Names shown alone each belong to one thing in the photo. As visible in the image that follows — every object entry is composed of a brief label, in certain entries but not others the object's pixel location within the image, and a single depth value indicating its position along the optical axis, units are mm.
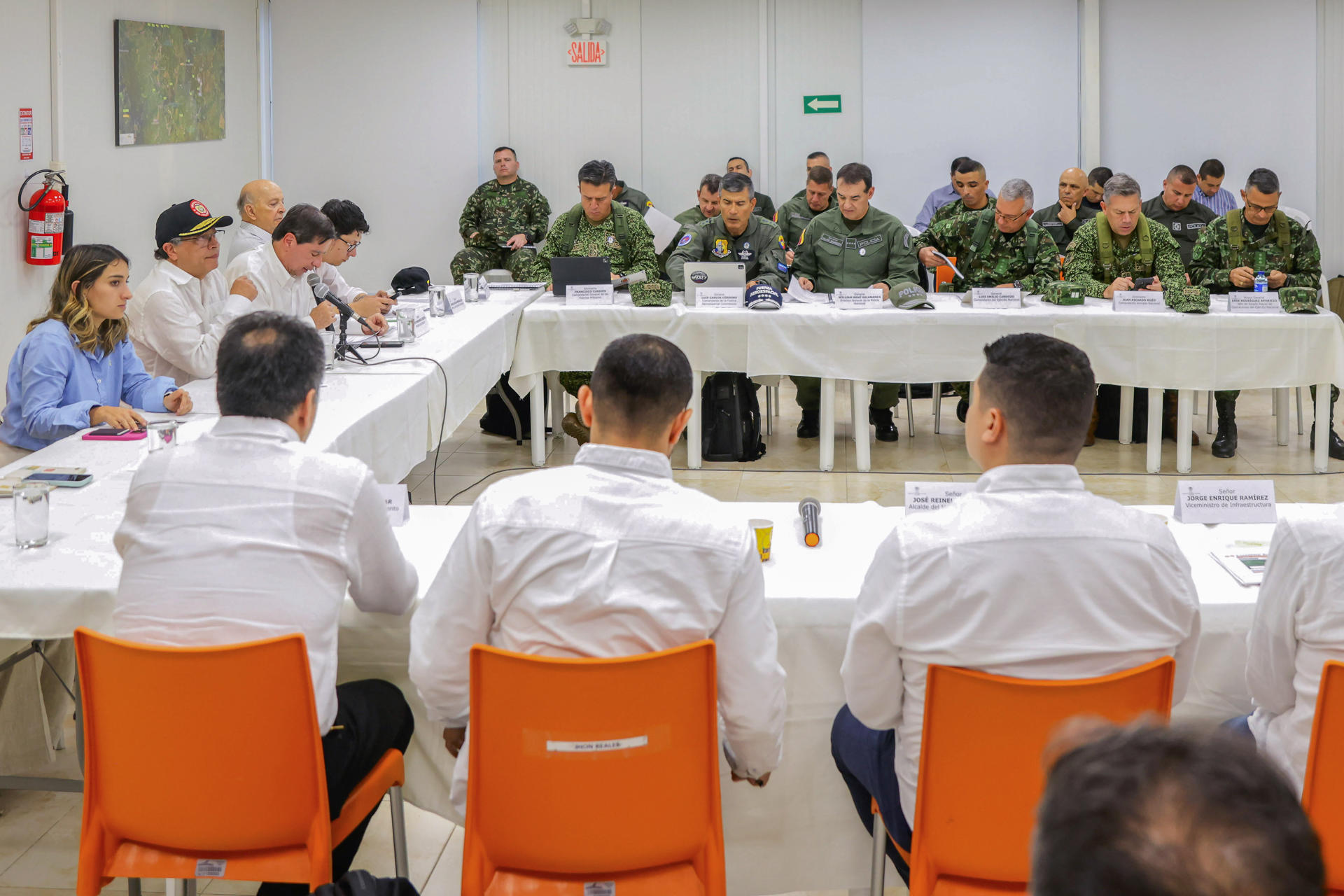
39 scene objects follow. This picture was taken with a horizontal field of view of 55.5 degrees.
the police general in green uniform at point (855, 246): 6078
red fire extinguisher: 5996
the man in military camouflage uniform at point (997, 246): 6180
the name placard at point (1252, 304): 5367
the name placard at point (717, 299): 5672
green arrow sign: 8867
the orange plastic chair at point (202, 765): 1654
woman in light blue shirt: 3205
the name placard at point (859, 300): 5617
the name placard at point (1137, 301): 5441
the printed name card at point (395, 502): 2566
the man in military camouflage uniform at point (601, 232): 6348
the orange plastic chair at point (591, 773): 1576
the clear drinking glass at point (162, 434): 2953
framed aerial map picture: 6961
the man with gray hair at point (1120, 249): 5840
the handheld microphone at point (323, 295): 4383
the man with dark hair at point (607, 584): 1703
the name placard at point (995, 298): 5574
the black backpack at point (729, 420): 5871
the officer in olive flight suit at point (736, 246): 6203
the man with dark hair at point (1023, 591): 1660
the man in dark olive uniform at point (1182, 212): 7043
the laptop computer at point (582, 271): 5828
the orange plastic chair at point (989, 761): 1560
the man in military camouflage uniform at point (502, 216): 8375
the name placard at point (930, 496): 2547
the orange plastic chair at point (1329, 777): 1584
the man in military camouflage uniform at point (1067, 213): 7160
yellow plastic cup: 2395
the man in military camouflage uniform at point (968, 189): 6688
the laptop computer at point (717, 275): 5707
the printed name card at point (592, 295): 5785
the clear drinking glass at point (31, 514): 2285
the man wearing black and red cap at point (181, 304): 3924
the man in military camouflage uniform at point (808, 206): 7066
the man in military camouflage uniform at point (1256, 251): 5836
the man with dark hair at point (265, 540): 1814
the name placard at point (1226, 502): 2615
